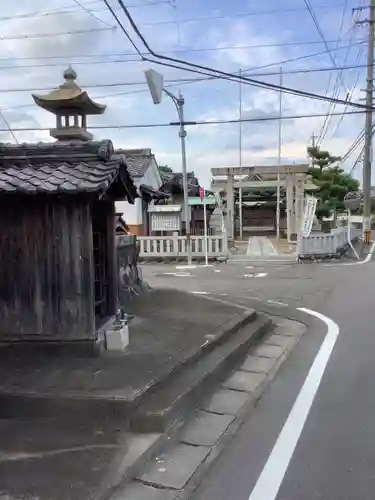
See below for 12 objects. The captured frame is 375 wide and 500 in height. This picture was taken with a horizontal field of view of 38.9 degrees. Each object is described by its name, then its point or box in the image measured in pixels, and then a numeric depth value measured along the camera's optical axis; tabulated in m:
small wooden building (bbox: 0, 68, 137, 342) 6.24
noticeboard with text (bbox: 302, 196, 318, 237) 21.83
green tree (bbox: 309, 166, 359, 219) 31.45
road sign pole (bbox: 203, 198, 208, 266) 20.84
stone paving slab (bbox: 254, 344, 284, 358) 7.62
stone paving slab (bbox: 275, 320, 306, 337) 9.17
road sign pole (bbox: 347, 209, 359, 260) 23.43
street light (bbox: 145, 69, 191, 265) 19.27
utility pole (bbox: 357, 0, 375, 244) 27.80
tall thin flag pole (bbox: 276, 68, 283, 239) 31.96
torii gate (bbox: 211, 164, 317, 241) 30.02
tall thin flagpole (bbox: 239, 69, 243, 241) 34.22
